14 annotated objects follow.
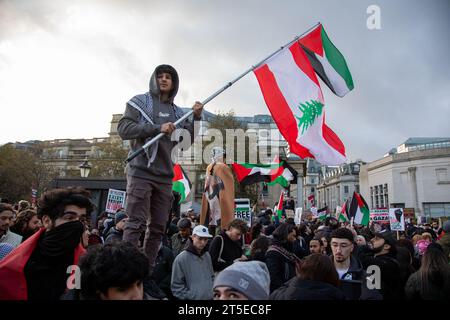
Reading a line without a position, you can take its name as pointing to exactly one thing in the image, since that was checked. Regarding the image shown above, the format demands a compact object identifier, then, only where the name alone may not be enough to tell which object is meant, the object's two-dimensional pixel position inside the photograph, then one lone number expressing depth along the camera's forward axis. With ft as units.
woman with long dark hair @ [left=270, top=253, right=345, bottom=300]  8.48
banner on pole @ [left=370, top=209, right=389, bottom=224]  48.39
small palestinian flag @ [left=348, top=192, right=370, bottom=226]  41.45
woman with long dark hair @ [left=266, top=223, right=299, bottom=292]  15.30
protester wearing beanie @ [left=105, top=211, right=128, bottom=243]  17.41
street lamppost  52.65
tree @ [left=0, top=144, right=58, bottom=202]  121.08
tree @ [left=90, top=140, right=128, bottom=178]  130.62
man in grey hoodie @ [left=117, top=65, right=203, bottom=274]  10.41
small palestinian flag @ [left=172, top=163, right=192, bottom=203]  38.05
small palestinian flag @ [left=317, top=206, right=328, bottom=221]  60.48
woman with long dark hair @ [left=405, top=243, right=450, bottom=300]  11.82
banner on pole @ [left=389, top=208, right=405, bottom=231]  41.78
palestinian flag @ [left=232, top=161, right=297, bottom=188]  39.91
